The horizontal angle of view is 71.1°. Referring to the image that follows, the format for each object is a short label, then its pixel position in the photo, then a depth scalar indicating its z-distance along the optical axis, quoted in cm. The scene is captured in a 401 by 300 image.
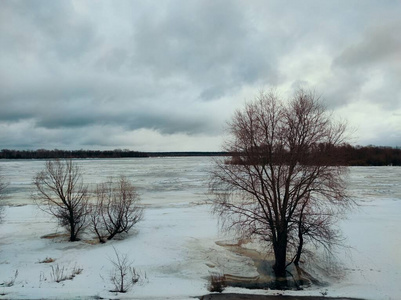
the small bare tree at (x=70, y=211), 1495
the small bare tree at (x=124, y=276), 962
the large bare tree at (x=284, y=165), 1058
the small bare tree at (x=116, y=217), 1534
